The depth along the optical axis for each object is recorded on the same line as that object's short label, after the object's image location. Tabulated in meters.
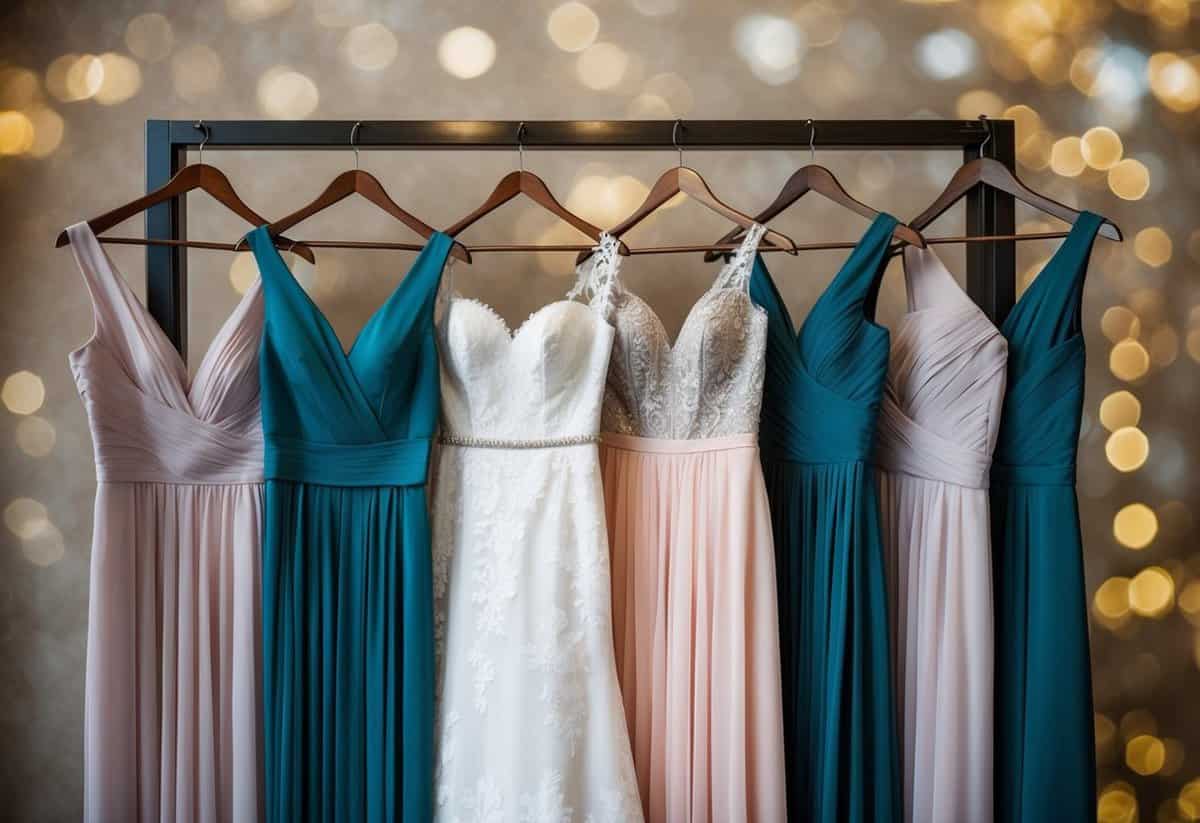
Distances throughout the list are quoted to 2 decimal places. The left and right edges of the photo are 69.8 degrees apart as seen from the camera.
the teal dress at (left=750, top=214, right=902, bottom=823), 1.46
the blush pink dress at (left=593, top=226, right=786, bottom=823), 1.44
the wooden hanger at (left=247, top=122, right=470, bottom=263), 1.53
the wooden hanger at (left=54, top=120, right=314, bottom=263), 1.48
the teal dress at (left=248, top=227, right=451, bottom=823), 1.41
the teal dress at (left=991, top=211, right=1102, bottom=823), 1.47
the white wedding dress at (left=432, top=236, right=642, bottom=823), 1.38
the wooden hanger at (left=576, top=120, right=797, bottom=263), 1.50
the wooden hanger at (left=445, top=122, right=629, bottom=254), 1.53
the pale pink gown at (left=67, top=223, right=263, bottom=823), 1.43
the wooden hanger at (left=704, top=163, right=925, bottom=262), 1.56
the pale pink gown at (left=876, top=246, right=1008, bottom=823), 1.49
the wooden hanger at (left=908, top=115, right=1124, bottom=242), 1.54
